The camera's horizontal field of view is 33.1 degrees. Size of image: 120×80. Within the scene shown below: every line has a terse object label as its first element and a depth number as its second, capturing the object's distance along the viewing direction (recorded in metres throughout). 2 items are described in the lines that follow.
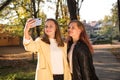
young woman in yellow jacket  2.81
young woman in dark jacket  2.73
